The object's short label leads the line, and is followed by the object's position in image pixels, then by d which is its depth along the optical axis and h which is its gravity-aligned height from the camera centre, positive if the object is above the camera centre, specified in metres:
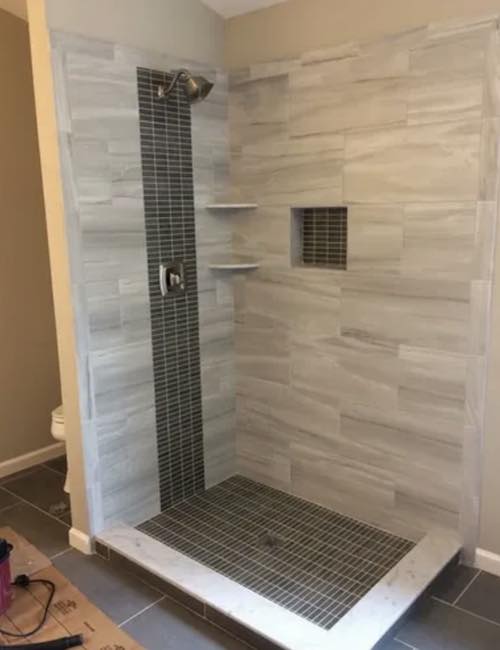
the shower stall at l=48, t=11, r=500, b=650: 2.25 -0.43
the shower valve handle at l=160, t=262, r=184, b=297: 2.72 -0.28
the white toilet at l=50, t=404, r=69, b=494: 3.00 -1.05
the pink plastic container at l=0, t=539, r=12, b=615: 2.22 -1.35
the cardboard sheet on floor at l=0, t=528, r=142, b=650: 2.08 -1.47
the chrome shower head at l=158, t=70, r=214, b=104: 2.52 +0.56
